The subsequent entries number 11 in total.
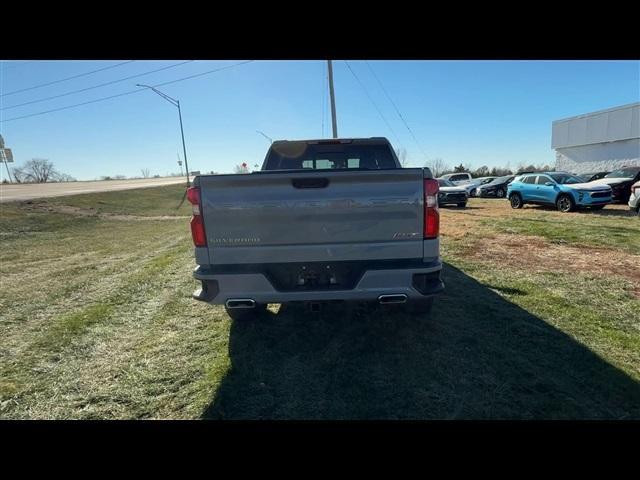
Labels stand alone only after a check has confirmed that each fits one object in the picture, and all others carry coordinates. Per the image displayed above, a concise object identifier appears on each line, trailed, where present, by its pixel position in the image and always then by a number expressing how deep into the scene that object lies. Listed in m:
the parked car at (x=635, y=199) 10.30
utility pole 15.53
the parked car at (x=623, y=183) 13.22
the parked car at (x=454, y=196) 16.34
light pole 26.77
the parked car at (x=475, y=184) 24.08
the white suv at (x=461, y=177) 24.91
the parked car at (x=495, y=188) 22.62
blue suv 12.16
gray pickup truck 2.59
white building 27.09
